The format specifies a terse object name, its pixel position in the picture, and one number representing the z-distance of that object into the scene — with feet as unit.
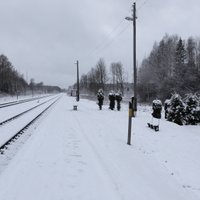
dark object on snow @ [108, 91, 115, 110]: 89.37
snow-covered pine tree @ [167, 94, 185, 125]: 60.44
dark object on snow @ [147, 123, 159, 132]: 43.51
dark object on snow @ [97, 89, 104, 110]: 91.15
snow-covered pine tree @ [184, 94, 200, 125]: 61.93
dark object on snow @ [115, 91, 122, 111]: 87.66
